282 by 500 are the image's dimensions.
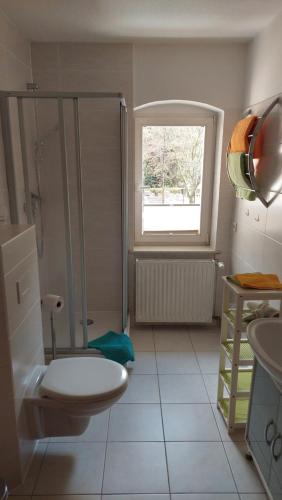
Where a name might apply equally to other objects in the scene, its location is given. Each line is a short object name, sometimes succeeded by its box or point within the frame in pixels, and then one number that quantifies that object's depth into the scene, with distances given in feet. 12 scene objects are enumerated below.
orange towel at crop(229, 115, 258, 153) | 7.09
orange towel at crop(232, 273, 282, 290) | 5.92
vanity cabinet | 4.60
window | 9.80
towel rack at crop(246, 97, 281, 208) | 6.73
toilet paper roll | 6.83
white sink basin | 4.64
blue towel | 8.16
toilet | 5.18
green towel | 7.29
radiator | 9.75
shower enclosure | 8.46
